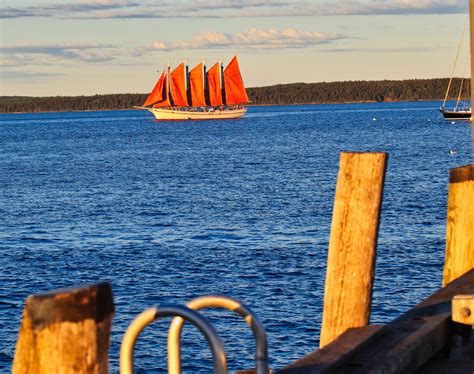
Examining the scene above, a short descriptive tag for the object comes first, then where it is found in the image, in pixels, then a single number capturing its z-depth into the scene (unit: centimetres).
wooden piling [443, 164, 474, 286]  1210
